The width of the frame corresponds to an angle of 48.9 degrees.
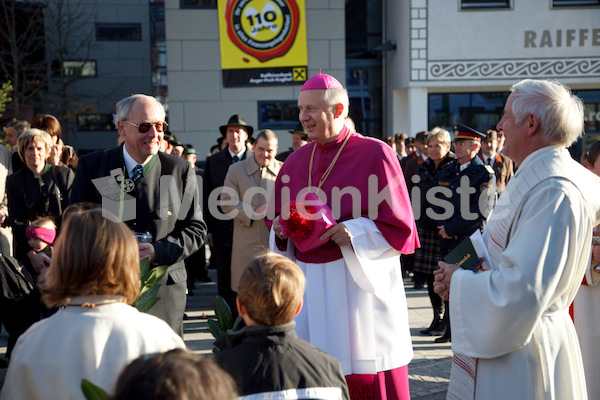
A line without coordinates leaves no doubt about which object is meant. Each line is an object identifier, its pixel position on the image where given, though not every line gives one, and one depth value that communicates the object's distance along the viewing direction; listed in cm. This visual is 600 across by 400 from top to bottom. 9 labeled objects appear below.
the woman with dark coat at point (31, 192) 559
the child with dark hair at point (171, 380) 134
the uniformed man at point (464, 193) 616
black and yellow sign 1533
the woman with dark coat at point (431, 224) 694
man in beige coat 673
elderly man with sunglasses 346
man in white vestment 251
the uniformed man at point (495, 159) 895
